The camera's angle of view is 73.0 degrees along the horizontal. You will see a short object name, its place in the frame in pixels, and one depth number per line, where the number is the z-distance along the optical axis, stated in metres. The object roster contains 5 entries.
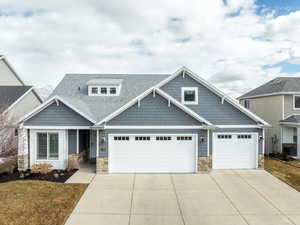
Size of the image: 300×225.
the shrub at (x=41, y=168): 12.38
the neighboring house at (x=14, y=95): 16.91
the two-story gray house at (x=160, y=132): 12.60
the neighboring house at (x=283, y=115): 18.12
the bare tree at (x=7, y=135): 11.95
